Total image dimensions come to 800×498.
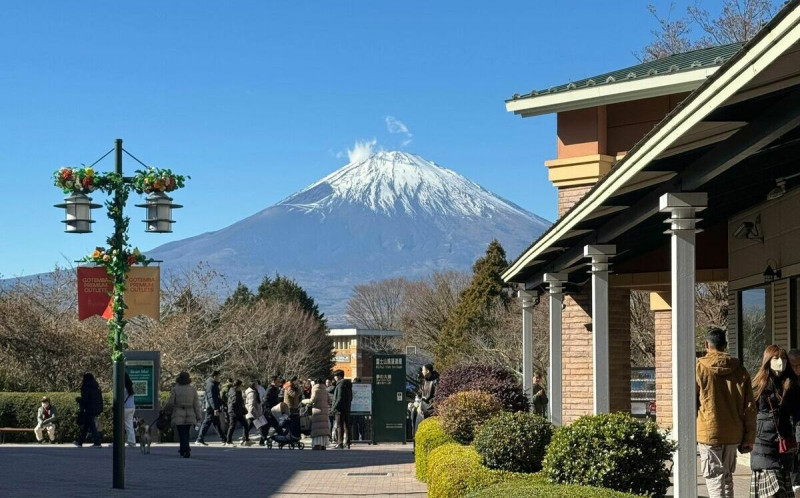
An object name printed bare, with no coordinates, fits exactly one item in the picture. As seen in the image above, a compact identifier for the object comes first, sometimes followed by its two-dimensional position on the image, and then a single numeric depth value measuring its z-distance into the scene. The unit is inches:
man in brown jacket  443.2
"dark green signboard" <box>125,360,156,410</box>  1256.2
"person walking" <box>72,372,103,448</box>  1125.7
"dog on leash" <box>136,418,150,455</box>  1043.3
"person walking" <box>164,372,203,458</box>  985.5
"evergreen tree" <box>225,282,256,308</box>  3386.8
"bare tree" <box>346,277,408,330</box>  4498.0
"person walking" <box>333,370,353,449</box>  1185.4
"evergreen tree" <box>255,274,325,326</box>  3737.7
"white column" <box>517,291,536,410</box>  875.4
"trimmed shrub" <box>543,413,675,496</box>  394.0
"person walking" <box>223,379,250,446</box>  1214.3
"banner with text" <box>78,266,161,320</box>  1193.4
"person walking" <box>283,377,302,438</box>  1186.6
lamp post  714.8
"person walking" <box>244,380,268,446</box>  1206.3
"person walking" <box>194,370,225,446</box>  1179.3
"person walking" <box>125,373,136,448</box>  1078.4
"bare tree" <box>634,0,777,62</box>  1429.6
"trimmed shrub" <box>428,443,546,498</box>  457.4
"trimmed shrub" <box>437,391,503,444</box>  633.0
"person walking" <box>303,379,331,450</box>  1152.8
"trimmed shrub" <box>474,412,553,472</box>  491.8
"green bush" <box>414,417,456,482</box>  649.6
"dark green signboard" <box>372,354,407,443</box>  1258.0
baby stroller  1179.3
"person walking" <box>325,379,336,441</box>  1304.9
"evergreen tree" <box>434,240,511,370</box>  2933.1
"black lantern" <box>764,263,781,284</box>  667.4
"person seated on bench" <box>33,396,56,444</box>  1244.5
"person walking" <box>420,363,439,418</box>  1079.6
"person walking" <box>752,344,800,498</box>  448.1
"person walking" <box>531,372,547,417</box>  1088.8
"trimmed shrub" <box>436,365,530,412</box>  697.6
